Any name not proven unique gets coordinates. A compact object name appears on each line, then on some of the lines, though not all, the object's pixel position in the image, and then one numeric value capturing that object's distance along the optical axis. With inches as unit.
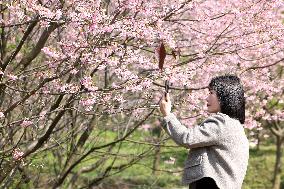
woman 223.9
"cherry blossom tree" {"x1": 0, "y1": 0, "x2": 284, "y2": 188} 335.6
